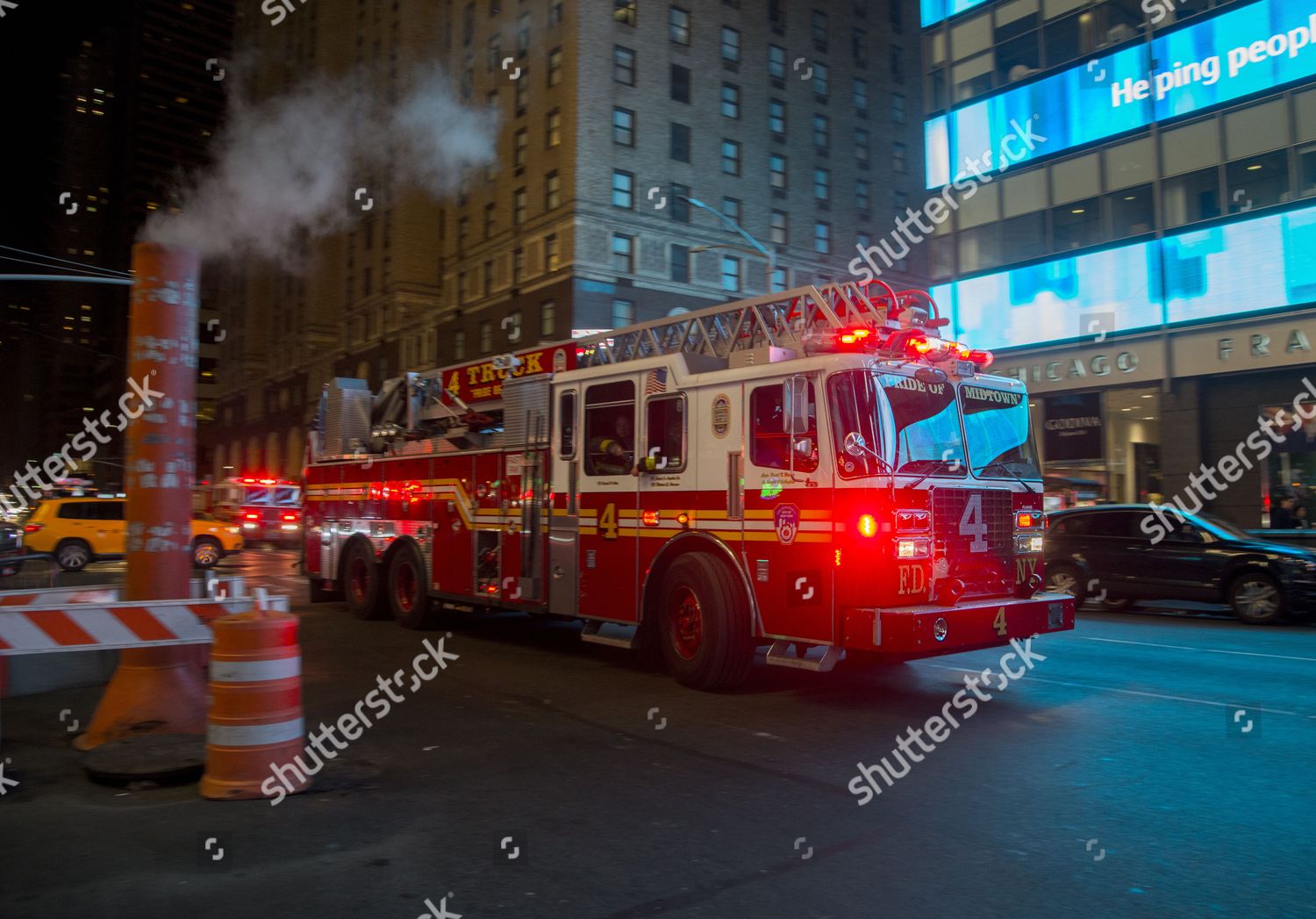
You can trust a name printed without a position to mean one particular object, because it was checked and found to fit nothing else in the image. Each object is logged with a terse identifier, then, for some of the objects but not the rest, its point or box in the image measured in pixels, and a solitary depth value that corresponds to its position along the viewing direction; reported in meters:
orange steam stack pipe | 6.39
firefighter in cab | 9.14
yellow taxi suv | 24.61
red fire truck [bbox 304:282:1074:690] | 7.24
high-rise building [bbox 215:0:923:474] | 38.88
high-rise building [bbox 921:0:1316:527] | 22.11
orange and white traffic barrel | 5.33
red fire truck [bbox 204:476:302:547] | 31.77
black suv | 13.49
